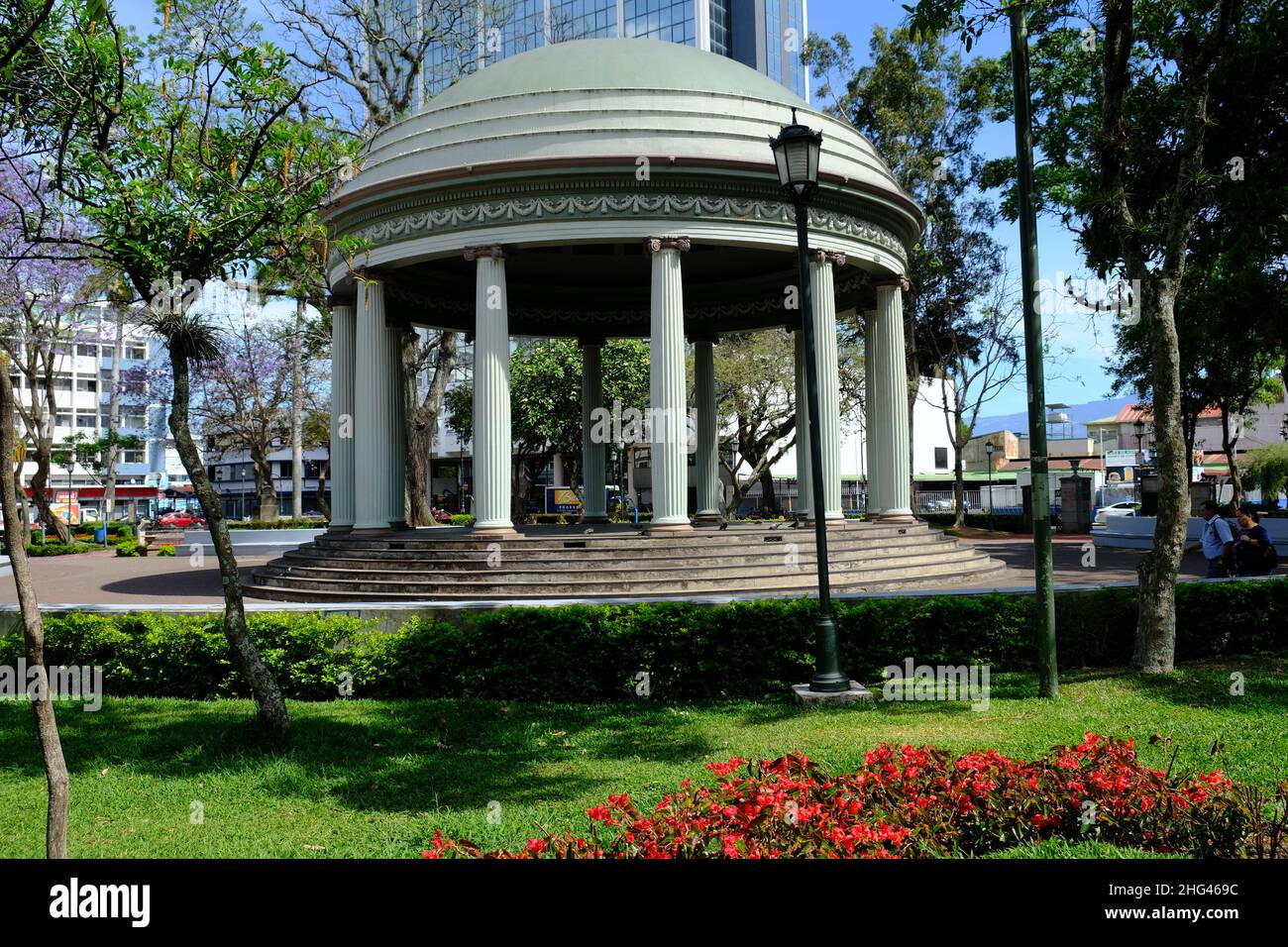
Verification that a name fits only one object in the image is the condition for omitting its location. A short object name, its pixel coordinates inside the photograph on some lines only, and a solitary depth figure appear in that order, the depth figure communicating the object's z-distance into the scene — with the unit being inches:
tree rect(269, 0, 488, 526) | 1060.5
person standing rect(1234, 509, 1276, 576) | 634.2
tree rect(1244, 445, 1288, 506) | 2097.7
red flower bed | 183.8
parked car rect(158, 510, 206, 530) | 2393.0
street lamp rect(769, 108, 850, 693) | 382.3
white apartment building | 2724.4
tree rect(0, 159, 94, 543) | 1254.9
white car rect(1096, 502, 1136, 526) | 1624.0
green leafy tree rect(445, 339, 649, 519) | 1748.3
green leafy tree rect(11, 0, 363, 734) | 300.4
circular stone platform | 613.3
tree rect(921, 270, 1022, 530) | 1525.6
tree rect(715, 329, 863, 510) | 1644.9
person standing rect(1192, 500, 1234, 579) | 657.0
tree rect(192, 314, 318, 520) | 1809.8
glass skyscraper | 3336.6
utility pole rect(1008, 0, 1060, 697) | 372.8
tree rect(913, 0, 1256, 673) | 402.0
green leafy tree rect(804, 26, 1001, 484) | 1416.1
